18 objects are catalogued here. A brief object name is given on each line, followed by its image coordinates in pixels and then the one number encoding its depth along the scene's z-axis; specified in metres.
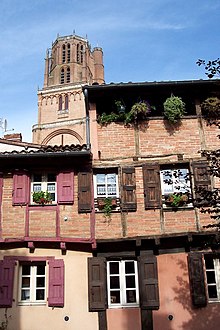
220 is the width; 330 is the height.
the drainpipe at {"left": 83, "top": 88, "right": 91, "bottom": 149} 12.43
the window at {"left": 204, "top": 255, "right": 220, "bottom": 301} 11.25
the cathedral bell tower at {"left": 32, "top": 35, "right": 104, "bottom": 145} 52.81
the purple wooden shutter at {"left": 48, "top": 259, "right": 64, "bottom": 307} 10.89
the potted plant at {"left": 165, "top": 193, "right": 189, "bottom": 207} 11.55
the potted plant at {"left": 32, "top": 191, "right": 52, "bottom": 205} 11.67
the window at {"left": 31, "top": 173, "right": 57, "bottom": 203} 12.09
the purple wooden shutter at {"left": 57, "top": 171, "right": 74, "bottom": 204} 11.66
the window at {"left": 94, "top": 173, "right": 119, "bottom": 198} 12.16
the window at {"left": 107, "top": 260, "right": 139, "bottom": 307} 11.27
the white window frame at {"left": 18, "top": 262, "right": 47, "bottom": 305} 11.05
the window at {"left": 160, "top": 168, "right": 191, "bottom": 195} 12.08
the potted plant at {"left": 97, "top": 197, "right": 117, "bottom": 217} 11.58
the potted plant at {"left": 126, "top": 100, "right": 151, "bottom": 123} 12.43
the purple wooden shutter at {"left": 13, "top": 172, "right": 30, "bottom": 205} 11.66
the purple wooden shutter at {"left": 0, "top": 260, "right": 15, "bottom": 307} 10.88
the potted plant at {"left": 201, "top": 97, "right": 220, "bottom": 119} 8.65
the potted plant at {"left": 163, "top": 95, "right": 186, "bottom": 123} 12.34
